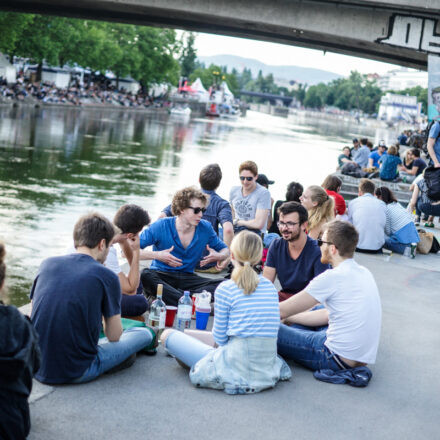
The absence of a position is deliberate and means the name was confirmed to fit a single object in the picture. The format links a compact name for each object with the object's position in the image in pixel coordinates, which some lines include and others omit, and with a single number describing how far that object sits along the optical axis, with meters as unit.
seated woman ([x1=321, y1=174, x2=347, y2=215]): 9.98
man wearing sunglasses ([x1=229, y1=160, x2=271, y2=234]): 8.65
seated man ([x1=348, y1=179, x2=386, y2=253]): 10.11
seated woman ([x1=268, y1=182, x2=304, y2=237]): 9.12
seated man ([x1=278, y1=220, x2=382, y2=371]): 4.77
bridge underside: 16.06
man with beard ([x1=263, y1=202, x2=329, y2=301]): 5.85
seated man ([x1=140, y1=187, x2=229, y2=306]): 6.20
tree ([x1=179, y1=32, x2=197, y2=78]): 156.88
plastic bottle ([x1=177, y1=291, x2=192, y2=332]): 5.64
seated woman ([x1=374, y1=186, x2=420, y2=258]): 10.53
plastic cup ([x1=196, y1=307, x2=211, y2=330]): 5.79
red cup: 5.84
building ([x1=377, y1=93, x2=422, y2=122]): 188.88
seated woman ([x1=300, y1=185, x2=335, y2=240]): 7.75
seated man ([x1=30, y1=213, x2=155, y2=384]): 4.02
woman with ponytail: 4.35
